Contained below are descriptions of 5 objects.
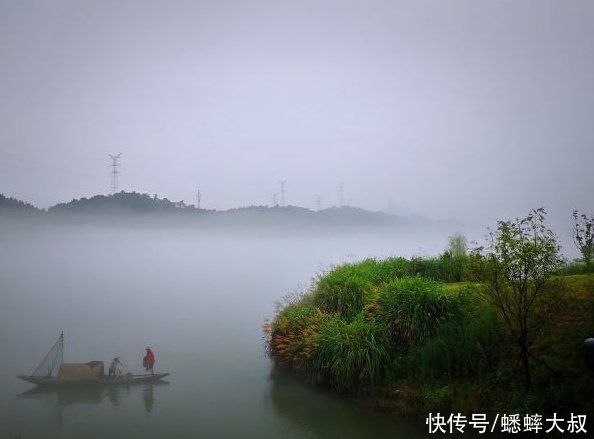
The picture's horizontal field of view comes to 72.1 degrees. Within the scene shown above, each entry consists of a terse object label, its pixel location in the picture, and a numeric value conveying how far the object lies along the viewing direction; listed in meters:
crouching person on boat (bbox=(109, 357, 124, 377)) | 14.66
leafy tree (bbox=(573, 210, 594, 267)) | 16.31
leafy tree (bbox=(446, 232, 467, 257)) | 29.93
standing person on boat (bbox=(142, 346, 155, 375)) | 15.09
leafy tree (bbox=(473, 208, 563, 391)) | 9.57
